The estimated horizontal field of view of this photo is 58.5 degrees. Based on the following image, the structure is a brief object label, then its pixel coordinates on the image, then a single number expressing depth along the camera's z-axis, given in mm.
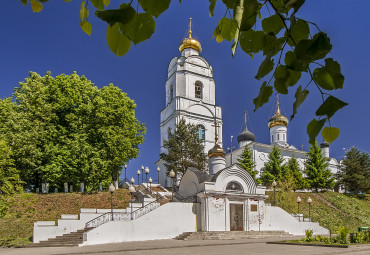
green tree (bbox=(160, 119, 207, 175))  32469
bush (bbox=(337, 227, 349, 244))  13969
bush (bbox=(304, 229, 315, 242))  15133
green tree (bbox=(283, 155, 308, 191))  34491
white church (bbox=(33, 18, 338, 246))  17188
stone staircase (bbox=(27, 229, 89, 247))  15805
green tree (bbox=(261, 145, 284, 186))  35897
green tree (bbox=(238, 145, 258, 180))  36450
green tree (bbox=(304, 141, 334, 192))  37375
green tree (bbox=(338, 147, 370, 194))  40000
